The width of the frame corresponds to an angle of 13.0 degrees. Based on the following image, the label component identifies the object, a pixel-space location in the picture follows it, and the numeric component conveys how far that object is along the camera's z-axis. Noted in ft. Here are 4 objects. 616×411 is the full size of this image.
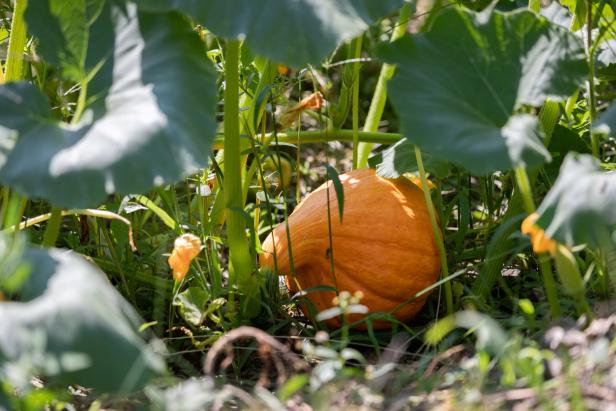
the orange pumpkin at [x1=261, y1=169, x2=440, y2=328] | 10.78
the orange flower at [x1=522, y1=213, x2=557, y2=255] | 9.83
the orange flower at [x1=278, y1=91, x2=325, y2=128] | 10.67
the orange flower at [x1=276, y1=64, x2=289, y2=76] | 10.68
